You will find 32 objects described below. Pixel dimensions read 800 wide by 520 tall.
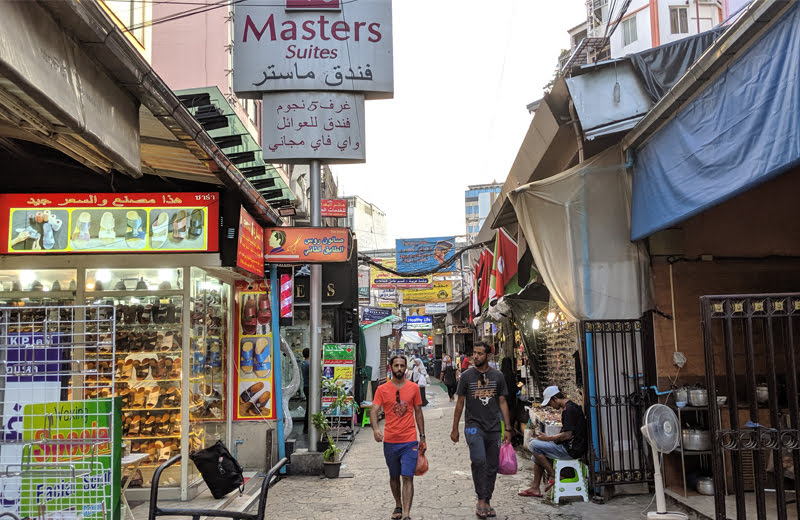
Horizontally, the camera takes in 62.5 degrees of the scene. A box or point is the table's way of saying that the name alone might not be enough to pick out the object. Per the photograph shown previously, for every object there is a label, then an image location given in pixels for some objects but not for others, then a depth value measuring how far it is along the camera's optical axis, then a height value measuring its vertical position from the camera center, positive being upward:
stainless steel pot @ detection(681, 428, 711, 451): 7.45 -1.28
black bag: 7.87 -1.54
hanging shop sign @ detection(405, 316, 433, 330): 39.56 +0.72
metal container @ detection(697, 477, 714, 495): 7.46 -1.81
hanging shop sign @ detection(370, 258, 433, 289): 31.33 +2.54
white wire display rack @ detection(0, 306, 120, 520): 4.02 -0.70
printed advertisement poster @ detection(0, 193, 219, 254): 7.55 +1.41
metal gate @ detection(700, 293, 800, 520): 4.93 -0.62
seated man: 8.00 -1.37
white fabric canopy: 8.03 +1.03
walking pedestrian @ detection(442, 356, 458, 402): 25.25 -1.75
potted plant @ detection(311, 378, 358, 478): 10.20 -1.79
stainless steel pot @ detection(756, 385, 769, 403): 7.73 -0.82
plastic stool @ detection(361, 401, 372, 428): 17.35 -2.12
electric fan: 6.19 -0.99
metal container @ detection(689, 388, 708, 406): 7.63 -0.82
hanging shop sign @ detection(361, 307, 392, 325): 22.87 +0.75
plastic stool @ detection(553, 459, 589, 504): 8.04 -1.86
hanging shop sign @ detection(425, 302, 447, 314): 36.29 +1.39
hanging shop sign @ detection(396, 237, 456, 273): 25.09 +3.10
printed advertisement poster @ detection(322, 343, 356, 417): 15.35 -0.61
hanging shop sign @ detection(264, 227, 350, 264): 9.82 +1.39
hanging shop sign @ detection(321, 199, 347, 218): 21.53 +4.22
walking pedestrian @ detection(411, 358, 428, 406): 22.41 -1.40
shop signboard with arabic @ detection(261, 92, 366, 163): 11.02 +3.49
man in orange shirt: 7.28 -1.05
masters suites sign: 11.11 +4.87
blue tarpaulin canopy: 4.74 +1.61
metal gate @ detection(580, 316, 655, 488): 8.02 -0.81
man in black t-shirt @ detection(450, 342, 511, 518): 7.57 -0.99
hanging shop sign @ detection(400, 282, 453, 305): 31.58 +1.88
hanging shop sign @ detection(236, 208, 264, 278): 8.31 +1.26
